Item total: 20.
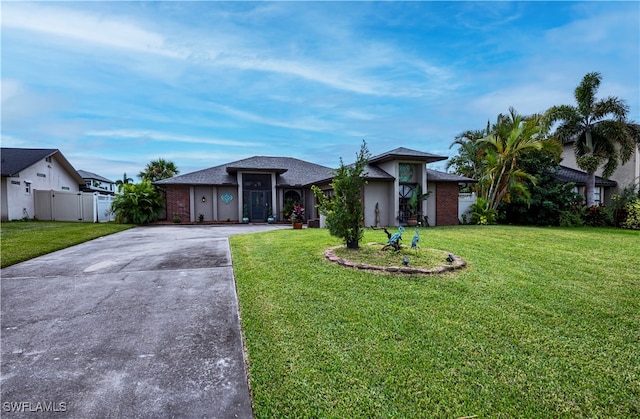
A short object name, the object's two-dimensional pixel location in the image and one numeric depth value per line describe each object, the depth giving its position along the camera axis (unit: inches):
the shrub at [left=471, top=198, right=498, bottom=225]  663.8
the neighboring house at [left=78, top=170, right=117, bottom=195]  1554.9
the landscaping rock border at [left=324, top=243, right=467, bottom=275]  218.4
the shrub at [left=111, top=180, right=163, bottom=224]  729.6
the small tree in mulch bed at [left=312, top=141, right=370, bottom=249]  295.0
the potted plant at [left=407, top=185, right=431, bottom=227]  613.3
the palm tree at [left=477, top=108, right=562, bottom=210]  645.9
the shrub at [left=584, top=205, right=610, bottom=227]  640.4
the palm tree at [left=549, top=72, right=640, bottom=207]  626.2
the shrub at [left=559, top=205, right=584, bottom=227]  618.8
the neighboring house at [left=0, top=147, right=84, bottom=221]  679.1
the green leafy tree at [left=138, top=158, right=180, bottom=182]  1184.8
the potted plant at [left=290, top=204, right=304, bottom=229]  609.7
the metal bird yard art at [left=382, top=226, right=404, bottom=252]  277.3
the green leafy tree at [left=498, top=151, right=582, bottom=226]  635.5
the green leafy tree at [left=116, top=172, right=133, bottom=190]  2067.2
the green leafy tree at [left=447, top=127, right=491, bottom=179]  975.6
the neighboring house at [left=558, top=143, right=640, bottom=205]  734.5
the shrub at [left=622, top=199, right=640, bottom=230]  596.1
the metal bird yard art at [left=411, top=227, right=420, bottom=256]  267.1
